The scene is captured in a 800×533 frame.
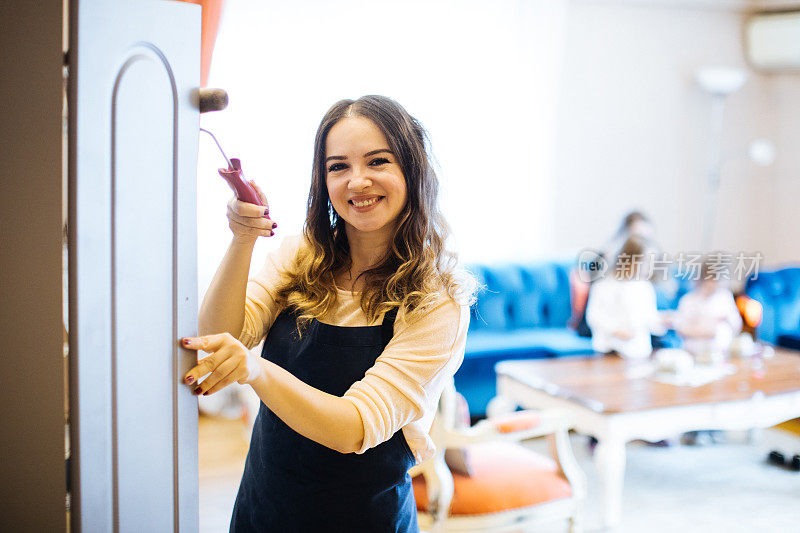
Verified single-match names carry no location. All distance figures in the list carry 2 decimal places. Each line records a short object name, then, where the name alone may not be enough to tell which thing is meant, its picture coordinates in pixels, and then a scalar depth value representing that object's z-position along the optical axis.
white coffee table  2.80
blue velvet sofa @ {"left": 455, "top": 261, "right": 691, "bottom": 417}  3.95
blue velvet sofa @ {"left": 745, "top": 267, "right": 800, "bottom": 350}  4.67
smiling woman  1.05
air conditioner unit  5.49
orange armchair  2.14
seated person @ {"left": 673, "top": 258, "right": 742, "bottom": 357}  3.60
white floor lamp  5.24
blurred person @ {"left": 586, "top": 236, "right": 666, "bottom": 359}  3.68
